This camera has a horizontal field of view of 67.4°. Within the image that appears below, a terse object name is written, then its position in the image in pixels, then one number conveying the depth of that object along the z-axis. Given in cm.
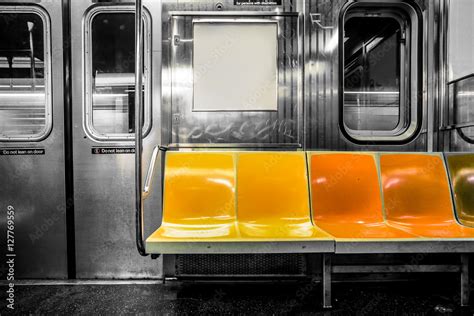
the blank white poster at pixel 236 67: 286
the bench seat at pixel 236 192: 250
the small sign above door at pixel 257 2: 286
